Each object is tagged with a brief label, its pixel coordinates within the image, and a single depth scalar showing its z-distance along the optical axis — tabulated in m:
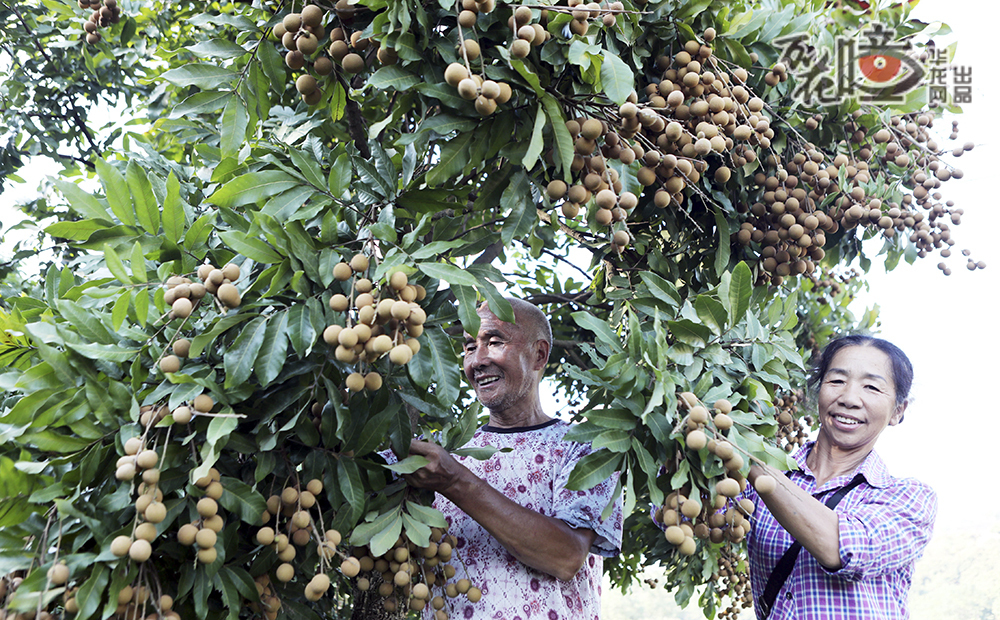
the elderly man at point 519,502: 1.74
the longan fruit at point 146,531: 1.17
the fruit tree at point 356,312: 1.27
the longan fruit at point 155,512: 1.18
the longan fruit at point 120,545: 1.17
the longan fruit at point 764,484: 1.53
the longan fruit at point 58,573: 1.15
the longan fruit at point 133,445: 1.20
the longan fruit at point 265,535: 1.35
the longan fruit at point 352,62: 1.45
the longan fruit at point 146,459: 1.19
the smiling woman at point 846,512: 1.73
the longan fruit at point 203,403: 1.25
